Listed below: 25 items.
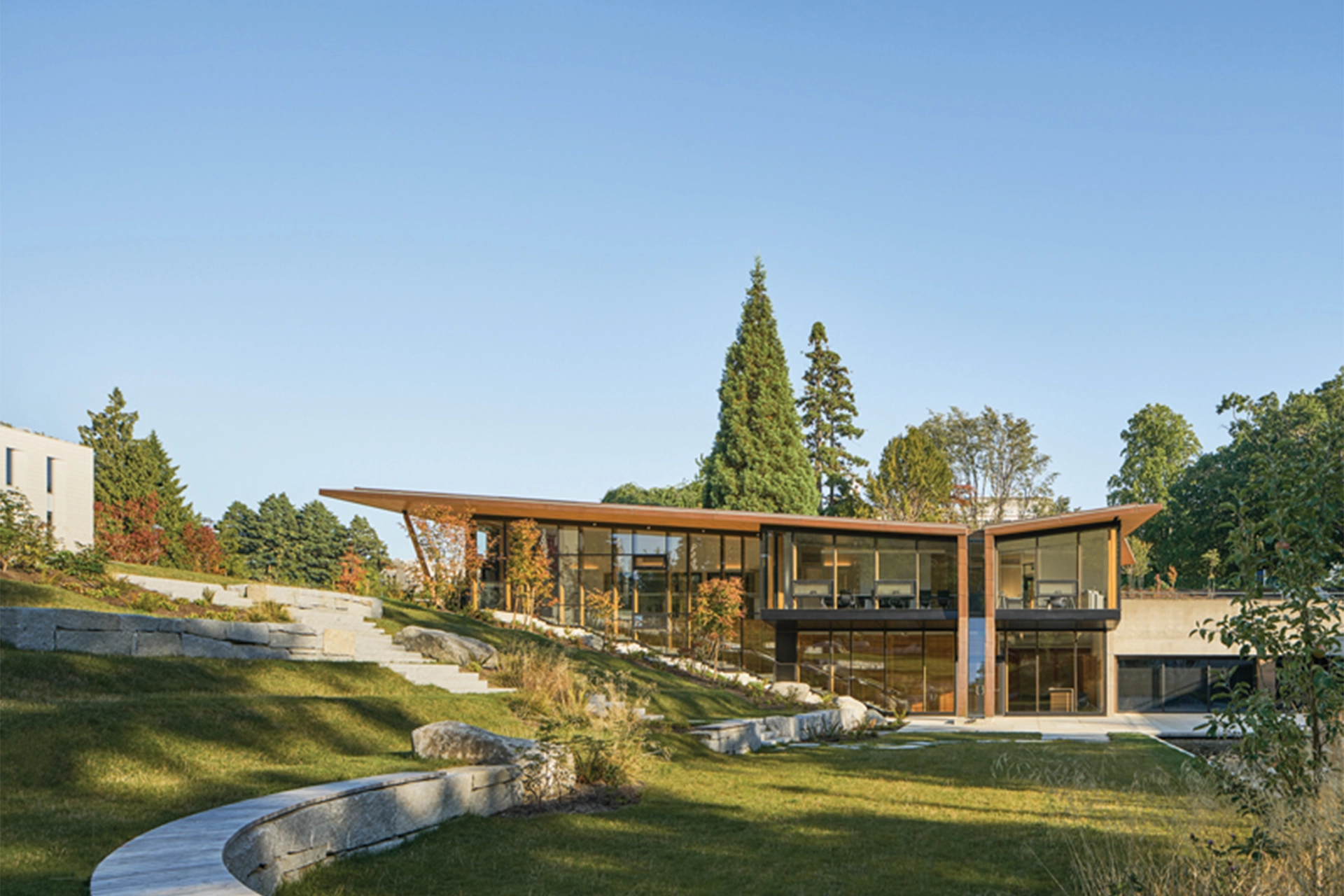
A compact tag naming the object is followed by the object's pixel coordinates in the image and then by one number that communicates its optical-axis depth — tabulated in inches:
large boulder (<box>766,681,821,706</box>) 973.2
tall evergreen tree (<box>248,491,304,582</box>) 2380.7
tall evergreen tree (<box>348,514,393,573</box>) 2650.1
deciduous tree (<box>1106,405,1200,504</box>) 2427.4
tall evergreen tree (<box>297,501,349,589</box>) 2444.6
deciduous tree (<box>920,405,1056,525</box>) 2400.3
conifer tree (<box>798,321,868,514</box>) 2052.2
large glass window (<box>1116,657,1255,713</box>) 1231.5
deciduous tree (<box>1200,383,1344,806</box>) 251.8
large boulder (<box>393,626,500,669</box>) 700.7
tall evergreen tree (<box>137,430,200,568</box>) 1715.1
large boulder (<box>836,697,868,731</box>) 828.6
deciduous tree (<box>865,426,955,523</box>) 1818.4
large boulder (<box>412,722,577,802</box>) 386.6
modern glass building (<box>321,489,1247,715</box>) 1112.2
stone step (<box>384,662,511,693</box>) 629.3
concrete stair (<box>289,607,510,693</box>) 635.5
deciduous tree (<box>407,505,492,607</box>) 1069.1
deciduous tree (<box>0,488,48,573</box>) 601.3
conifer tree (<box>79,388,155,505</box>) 1728.6
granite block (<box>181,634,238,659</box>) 544.1
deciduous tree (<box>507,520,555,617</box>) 1080.8
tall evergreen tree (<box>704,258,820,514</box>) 1738.4
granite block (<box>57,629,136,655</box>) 486.6
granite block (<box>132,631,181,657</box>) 518.6
